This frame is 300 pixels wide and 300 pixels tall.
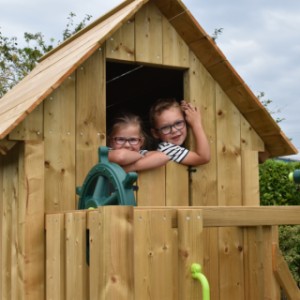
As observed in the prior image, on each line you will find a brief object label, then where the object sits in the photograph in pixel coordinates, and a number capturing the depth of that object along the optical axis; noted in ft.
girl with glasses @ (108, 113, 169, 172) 15.83
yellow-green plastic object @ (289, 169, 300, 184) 10.55
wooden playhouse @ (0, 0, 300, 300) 11.11
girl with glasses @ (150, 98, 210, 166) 16.69
